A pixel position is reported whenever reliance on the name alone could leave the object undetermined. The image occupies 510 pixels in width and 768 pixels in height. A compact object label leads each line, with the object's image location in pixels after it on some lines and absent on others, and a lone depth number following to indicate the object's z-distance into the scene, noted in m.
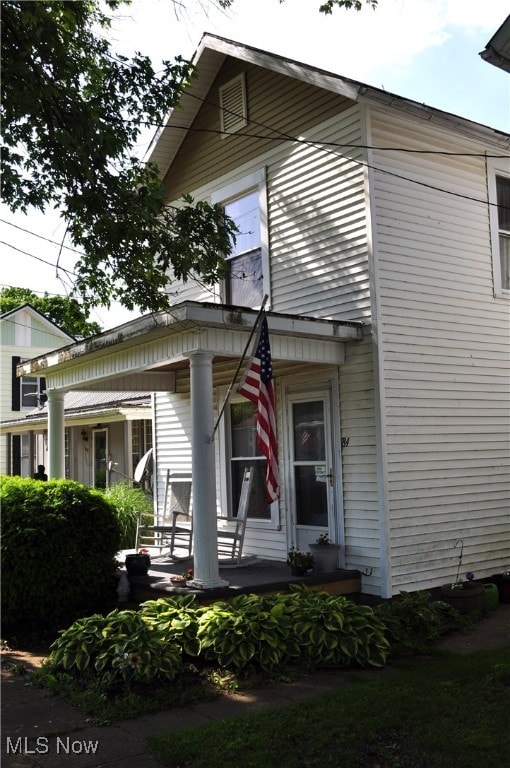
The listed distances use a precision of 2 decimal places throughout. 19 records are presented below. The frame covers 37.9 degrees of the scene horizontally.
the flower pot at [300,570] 8.15
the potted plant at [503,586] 9.02
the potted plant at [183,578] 7.83
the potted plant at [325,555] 8.24
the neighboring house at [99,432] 15.91
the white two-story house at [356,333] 8.14
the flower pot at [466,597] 8.20
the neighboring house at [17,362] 24.20
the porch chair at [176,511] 9.71
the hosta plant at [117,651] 5.80
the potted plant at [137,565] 8.51
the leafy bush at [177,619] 6.37
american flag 6.84
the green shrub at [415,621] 6.91
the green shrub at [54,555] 7.59
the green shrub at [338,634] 6.34
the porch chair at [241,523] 8.86
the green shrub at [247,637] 6.16
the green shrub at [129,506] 12.94
